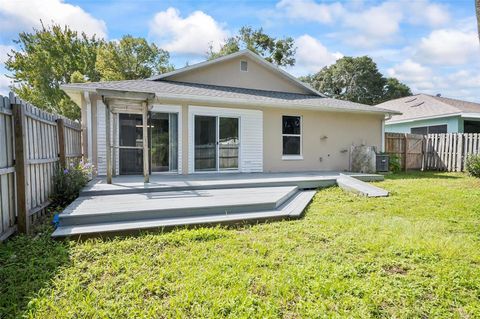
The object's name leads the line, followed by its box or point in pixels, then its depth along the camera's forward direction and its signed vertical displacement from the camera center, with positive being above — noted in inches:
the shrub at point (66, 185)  210.1 -29.9
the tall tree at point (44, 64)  989.8 +300.4
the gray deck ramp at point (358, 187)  260.1 -42.4
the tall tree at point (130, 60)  984.3 +333.4
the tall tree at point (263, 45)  1018.1 +376.2
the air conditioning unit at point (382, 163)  406.9 -25.1
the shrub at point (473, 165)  405.1 -28.5
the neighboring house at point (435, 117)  580.2 +64.6
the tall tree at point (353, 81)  1314.0 +315.3
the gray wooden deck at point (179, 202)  156.8 -39.9
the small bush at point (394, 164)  464.3 -30.7
